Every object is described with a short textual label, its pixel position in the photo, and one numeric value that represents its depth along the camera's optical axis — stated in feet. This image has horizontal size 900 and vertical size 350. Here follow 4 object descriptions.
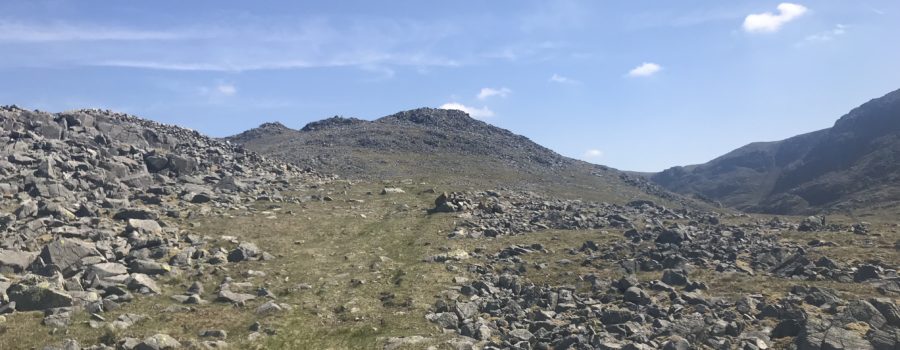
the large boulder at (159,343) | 67.31
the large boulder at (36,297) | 77.77
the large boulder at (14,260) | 93.09
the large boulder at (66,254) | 94.63
